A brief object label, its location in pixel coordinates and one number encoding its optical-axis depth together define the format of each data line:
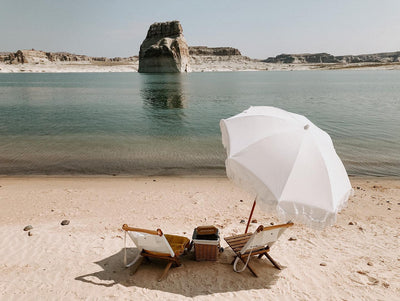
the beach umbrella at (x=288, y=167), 4.32
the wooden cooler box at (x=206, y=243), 5.82
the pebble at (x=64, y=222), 7.70
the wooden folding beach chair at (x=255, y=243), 5.29
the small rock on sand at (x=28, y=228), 7.36
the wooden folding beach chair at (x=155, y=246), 5.30
